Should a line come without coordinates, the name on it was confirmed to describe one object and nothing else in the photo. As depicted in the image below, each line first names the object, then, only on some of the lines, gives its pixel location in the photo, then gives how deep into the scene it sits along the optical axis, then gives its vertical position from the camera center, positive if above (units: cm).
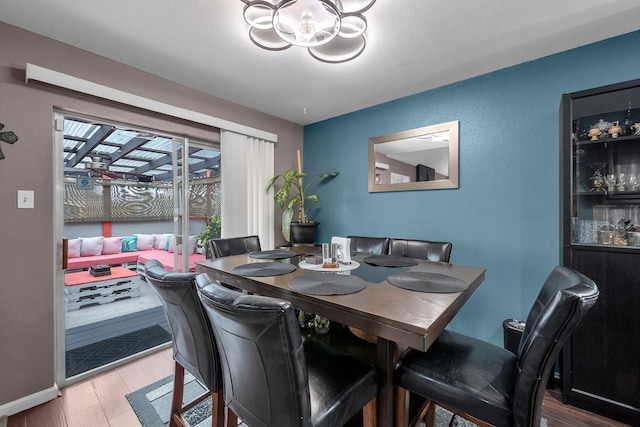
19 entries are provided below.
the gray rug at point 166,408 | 158 -124
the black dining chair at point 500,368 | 86 -63
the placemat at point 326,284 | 119 -34
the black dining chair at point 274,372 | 77 -53
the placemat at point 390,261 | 179 -34
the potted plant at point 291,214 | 320 +0
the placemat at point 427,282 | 123 -34
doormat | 218 -122
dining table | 92 -35
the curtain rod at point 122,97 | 175 +93
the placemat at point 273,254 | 203 -32
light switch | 175 +10
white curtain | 290 +30
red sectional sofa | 402 -60
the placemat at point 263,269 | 153 -34
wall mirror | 252 +56
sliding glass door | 221 -13
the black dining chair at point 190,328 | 109 -50
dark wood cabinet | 159 -16
